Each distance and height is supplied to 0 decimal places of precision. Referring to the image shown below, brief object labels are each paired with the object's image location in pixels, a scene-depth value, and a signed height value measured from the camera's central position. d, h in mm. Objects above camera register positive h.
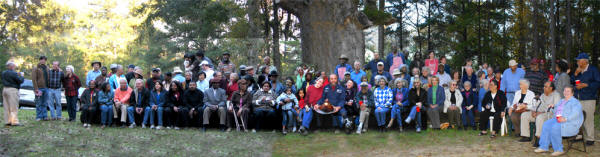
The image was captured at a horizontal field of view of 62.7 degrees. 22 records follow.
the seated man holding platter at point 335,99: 10148 -310
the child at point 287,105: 10141 -437
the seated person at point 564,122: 7309 -555
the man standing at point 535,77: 9719 +167
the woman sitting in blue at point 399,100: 10000 -324
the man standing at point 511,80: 10608 +111
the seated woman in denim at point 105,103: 10695 -439
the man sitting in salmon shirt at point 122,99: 10703 -354
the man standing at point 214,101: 10352 -384
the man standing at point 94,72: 11984 +267
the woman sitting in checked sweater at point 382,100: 9992 -324
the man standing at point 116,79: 11742 +96
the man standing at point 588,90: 8141 -78
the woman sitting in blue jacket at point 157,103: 10609 -435
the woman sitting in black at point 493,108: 9312 -439
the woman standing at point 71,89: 11367 -145
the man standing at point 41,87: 10961 -99
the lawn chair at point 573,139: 7344 -829
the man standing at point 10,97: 10211 -304
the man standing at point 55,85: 11195 -65
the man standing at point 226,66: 12312 +445
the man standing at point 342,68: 12516 +416
